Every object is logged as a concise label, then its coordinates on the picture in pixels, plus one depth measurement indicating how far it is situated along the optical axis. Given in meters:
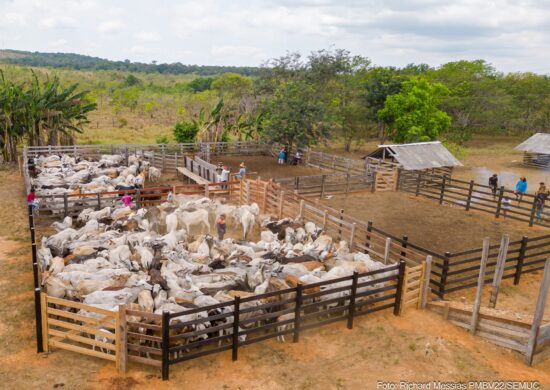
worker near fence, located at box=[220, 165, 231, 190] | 19.47
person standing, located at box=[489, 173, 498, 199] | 20.62
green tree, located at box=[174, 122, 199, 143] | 31.78
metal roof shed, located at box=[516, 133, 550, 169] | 31.90
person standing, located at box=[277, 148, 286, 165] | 28.53
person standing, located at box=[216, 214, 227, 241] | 13.48
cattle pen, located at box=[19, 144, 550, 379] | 7.35
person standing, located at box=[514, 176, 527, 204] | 19.02
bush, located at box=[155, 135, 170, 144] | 32.35
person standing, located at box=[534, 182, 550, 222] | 16.51
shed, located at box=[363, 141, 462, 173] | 24.39
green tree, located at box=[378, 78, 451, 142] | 32.81
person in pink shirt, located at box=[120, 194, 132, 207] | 15.56
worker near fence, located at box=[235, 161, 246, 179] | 20.53
